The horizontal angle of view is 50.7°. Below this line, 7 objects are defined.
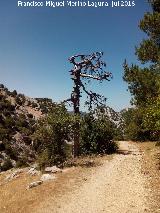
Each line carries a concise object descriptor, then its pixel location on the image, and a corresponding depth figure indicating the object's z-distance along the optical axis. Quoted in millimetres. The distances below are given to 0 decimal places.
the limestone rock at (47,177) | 8639
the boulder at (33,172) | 9569
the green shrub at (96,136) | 11888
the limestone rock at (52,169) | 9310
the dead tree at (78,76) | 11340
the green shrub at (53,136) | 10318
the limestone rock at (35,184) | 8259
